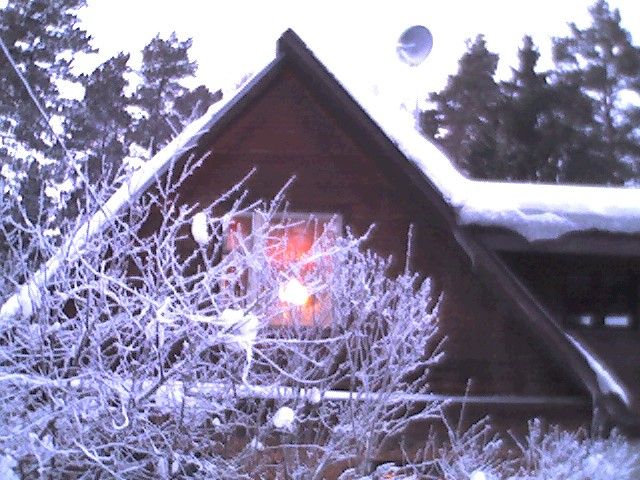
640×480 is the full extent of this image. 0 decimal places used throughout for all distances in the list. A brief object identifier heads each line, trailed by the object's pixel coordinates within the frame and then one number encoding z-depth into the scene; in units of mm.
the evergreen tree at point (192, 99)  26656
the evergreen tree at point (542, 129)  24422
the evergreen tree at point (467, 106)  26688
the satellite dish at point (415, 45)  12258
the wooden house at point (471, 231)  7930
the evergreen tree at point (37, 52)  21359
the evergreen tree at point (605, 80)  24219
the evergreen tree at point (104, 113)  23078
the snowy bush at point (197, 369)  5422
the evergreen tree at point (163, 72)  27344
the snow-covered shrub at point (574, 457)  7121
